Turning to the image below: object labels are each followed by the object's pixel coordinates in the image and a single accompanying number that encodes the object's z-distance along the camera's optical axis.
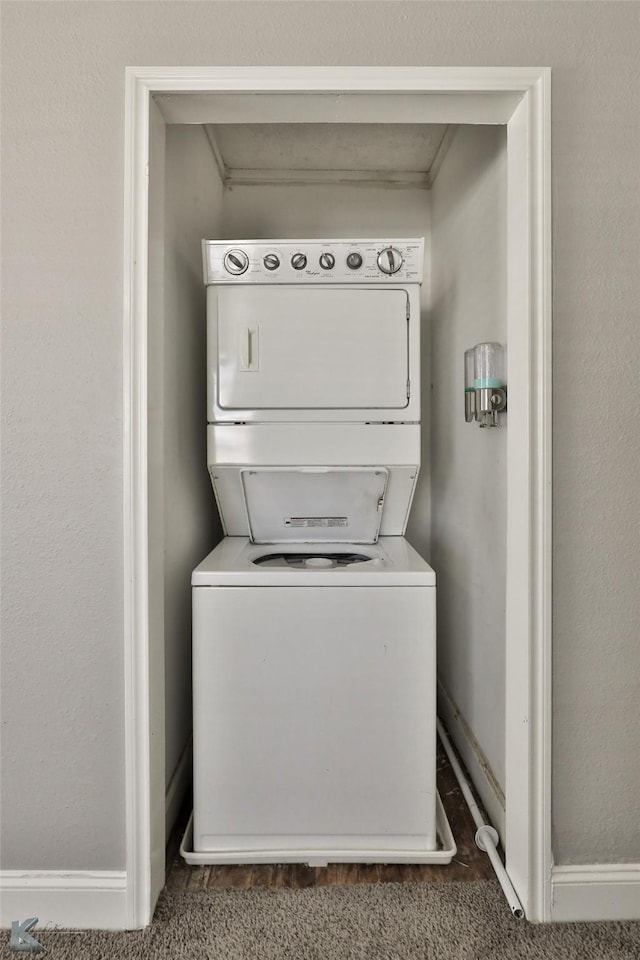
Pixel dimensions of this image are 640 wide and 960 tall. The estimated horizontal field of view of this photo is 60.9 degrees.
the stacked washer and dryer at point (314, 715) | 1.46
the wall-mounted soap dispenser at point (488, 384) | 1.51
